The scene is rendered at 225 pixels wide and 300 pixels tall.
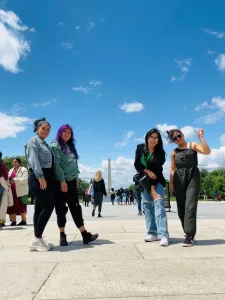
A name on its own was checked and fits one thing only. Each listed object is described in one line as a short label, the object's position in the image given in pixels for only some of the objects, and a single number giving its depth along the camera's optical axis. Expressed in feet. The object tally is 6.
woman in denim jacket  11.13
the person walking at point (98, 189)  31.96
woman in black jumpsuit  11.87
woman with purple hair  12.34
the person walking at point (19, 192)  20.37
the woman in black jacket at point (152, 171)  12.44
